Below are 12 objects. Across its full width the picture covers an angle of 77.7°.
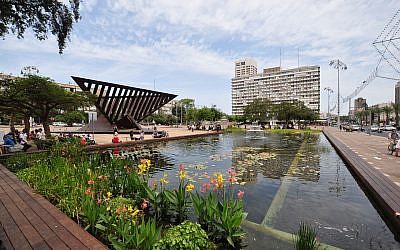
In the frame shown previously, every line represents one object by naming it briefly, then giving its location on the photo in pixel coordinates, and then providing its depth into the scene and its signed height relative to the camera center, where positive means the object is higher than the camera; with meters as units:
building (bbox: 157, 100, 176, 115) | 159.50 +7.95
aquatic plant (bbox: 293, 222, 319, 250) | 2.85 -1.40
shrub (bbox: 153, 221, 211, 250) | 3.02 -1.48
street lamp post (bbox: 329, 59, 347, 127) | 42.36 +9.67
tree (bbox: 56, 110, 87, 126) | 74.25 +1.13
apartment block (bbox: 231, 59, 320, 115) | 129.12 +19.71
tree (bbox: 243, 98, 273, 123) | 61.00 +2.39
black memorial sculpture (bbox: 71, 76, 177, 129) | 31.81 +2.91
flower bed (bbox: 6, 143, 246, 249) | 3.18 -1.48
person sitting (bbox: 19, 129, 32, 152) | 14.42 -1.31
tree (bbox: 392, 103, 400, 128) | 63.30 +3.52
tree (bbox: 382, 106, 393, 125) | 80.19 +3.75
